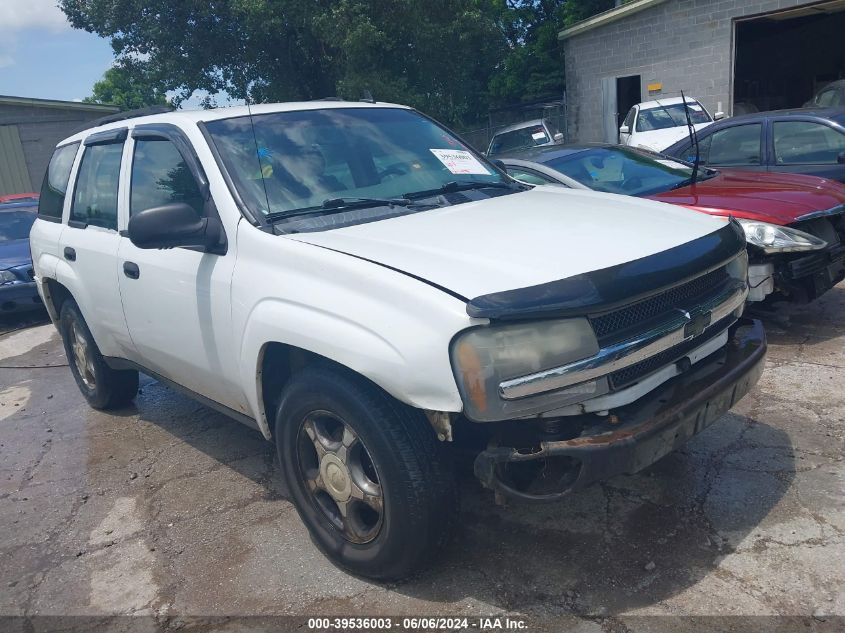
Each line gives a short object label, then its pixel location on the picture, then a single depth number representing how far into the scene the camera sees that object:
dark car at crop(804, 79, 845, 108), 13.39
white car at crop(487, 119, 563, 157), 15.66
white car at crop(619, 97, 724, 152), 14.07
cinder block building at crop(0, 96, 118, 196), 21.95
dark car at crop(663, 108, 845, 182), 6.86
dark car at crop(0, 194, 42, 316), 8.79
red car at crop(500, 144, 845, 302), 4.95
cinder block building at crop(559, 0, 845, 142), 16.38
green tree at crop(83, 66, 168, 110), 22.30
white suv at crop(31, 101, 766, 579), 2.43
